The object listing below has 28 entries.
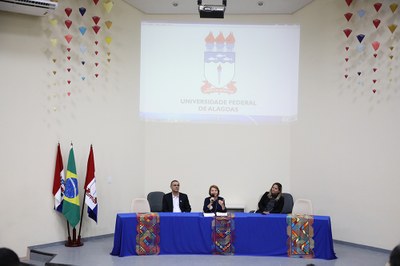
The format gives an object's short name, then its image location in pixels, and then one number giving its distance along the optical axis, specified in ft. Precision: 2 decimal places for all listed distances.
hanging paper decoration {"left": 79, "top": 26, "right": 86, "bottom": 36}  26.24
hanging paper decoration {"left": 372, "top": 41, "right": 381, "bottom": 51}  25.76
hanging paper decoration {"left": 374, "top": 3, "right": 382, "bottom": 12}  25.63
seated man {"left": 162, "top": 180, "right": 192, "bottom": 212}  26.05
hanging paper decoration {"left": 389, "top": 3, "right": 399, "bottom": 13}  25.00
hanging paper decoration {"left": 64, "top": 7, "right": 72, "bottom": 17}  25.79
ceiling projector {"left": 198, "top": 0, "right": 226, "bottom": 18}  23.77
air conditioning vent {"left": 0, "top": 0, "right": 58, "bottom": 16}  22.29
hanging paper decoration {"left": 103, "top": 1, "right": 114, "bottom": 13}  26.84
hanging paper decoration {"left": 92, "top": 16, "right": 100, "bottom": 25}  26.84
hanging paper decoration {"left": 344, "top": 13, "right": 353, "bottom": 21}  26.35
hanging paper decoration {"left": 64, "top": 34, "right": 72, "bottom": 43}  25.79
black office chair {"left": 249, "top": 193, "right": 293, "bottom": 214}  28.45
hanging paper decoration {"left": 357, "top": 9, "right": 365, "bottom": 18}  26.18
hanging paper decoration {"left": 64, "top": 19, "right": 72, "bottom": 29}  25.76
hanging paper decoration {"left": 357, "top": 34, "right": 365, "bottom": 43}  25.92
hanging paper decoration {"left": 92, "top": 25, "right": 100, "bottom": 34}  27.14
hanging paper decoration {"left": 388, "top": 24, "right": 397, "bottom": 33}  24.93
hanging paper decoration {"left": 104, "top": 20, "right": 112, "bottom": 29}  27.48
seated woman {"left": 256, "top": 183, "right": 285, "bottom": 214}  25.66
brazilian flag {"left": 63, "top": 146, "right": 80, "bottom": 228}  25.40
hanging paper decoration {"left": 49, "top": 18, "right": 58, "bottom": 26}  25.19
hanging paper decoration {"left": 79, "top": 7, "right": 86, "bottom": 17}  25.99
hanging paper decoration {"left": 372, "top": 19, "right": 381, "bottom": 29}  25.58
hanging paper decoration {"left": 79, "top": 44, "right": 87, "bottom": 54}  26.66
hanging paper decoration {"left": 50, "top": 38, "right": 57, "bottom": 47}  25.27
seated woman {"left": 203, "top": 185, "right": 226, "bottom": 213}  24.93
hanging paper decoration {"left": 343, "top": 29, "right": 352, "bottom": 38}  26.45
